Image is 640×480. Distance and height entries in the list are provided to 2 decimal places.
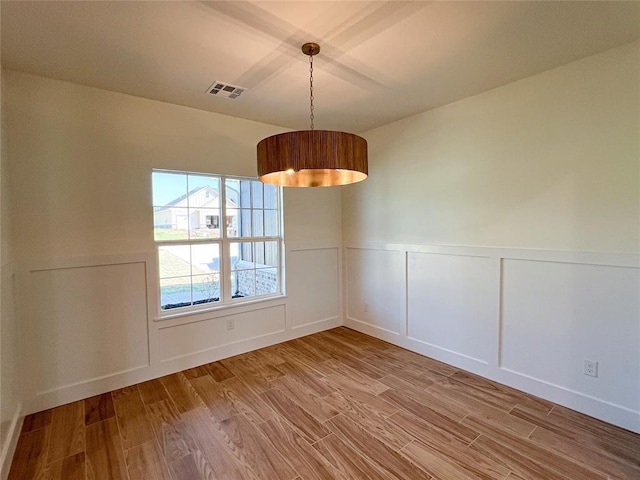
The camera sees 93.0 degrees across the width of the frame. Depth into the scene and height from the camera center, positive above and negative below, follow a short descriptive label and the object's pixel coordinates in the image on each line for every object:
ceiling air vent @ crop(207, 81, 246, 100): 2.57 +1.22
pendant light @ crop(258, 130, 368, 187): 1.58 +0.41
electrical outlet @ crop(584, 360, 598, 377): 2.25 -1.07
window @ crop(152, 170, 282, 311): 3.01 -0.10
